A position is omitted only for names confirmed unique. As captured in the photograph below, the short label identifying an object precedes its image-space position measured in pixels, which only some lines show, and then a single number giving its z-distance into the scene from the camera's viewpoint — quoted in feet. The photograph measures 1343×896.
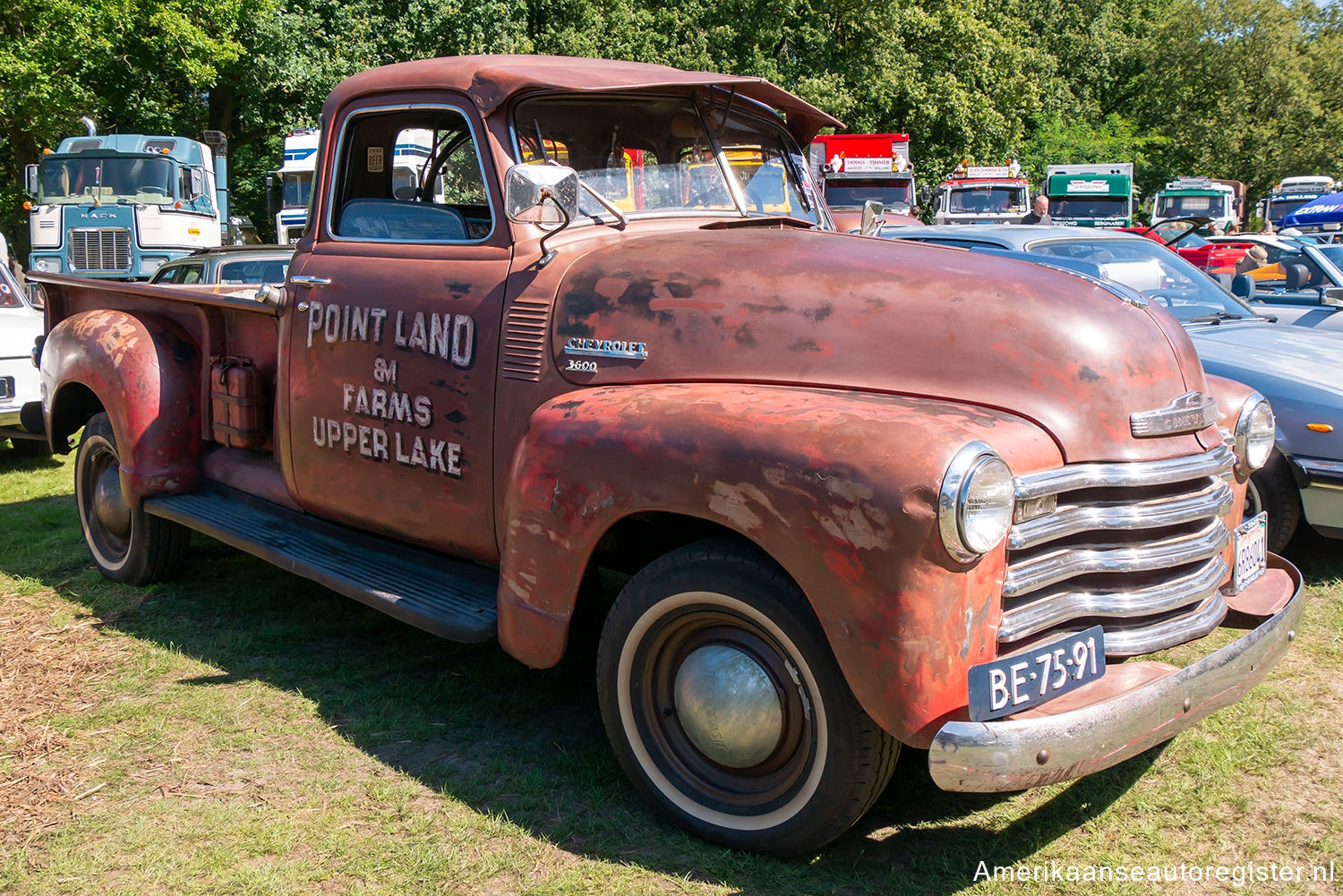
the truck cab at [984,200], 66.64
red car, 58.23
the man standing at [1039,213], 56.19
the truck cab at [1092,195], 72.64
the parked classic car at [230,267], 32.68
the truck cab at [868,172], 64.95
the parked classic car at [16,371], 24.57
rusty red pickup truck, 7.96
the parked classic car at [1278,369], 15.75
